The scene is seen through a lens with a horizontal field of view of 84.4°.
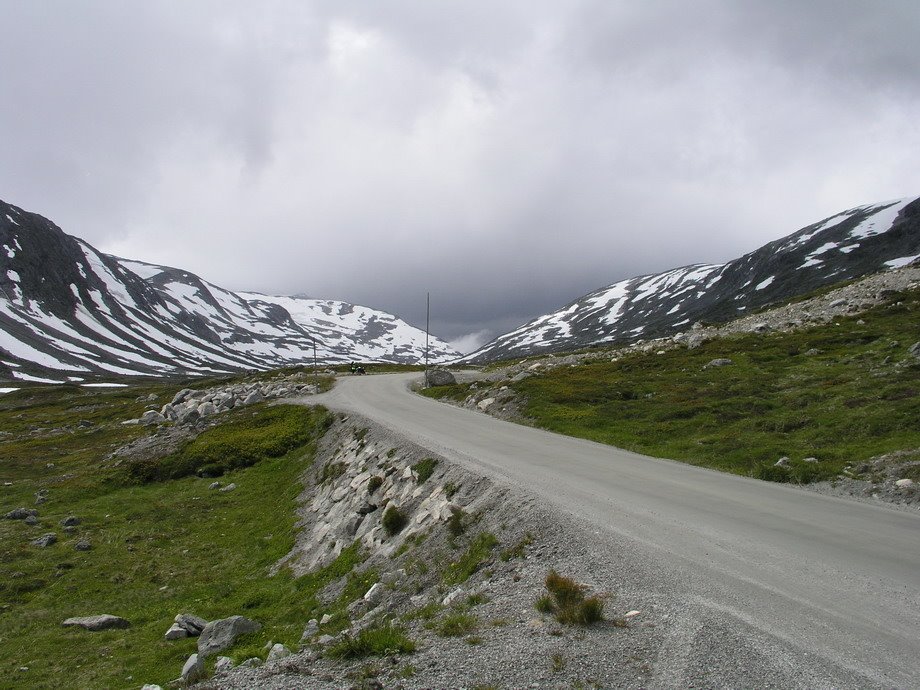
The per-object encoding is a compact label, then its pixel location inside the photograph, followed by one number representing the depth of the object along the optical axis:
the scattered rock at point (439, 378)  56.44
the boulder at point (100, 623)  14.69
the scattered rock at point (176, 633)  13.21
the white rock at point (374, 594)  12.02
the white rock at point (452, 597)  10.12
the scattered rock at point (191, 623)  13.53
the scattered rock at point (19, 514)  24.91
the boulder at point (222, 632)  11.61
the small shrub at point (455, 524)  13.45
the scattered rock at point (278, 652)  9.06
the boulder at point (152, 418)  52.79
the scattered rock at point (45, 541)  21.42
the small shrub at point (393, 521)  16.11
